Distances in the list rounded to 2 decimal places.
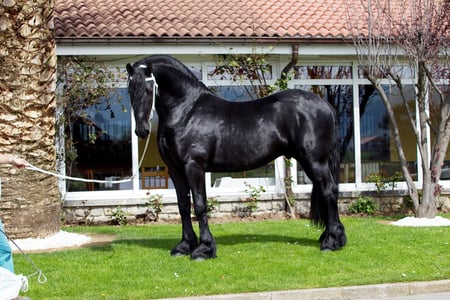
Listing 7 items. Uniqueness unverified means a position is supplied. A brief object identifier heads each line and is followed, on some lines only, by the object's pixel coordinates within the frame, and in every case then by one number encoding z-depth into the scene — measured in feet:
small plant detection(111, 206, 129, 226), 37.37
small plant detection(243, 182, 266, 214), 38.91
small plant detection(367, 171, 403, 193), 40.10
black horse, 23.34
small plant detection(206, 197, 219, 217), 38.29
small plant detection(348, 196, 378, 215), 39.29
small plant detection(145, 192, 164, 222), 37.99
